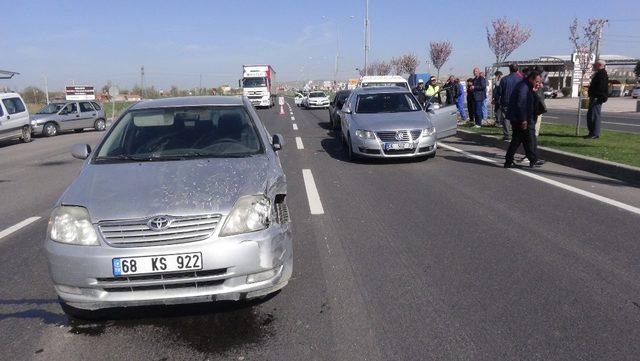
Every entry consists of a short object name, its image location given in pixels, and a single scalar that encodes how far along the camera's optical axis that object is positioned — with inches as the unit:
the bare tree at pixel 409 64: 2785.4
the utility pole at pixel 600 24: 803.7
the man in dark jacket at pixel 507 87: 484.4
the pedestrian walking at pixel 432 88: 736.3
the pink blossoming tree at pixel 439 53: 2116.1
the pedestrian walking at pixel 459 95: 681.6
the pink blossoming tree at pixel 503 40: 1498.5
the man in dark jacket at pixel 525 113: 358.3
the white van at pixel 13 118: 728.8
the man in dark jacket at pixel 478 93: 597.3
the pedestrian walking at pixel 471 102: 633.0
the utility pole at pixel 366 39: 1723.7
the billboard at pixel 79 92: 1708.9
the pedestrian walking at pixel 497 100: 582.1
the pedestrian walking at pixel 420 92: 741.9
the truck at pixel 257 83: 1659.7
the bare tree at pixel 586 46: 698.8
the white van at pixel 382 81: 774.6
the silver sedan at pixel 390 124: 407.5
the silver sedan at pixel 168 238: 129.5
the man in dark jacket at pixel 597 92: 454.6
